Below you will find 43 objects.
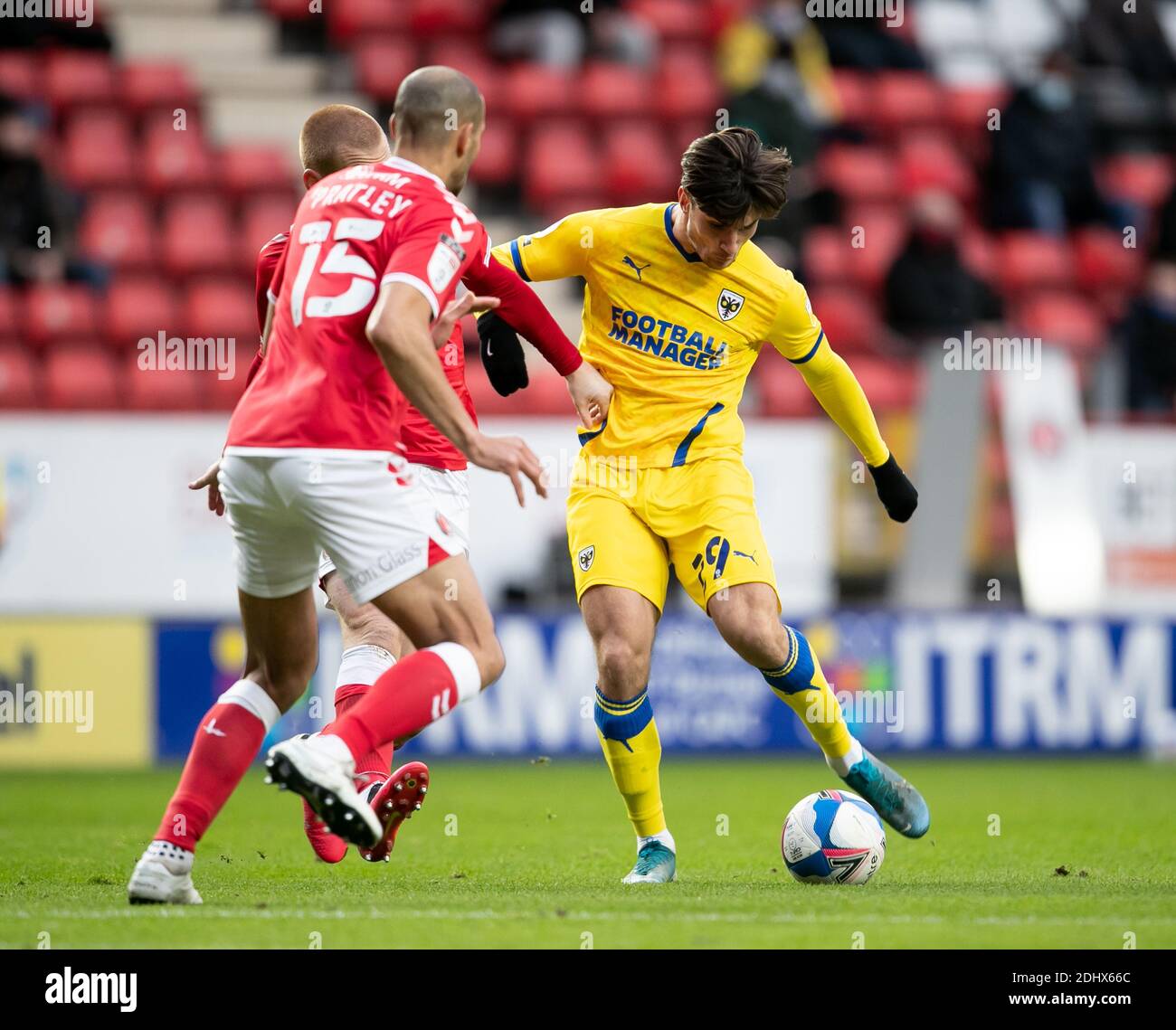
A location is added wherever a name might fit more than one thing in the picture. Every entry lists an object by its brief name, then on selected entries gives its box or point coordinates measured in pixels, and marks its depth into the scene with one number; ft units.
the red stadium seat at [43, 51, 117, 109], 48.37
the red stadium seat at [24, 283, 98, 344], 42.68
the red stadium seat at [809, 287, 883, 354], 45.37
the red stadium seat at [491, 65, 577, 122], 50.11
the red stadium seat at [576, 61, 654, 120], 50.37
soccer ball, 19.01
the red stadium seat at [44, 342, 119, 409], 41.14
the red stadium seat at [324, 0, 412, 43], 51.11
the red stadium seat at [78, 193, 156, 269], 45.14
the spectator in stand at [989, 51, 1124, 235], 49.11
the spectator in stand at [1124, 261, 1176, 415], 42.73
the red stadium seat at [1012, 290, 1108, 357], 48.21
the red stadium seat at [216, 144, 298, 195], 47.42
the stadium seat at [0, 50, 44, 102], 47.26
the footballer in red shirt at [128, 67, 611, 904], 15.06
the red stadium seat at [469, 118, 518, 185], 48.98
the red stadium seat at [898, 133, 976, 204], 50.88
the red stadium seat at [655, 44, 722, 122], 50.78
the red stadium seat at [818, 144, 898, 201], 49.93
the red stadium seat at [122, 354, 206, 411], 37.32
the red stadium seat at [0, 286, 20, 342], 42.52
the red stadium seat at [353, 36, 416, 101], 50.03
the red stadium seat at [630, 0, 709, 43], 53.01
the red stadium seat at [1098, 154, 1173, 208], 53.01
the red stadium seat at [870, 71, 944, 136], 52.60
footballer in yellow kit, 19.30
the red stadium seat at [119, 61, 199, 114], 48.70
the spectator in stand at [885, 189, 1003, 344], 42.65
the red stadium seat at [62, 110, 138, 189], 46.88
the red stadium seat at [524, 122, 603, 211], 48.60
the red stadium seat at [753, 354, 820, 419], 42.83
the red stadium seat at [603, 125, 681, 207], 48.44
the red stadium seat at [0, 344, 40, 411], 41.14
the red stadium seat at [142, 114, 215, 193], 47.09
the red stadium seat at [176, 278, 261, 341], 43.14
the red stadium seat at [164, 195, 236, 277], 45.37
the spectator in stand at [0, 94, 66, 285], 42.34
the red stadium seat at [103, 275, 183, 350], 43.14
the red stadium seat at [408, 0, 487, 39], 51.39
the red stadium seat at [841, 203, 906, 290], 47.96
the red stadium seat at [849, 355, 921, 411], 42.16
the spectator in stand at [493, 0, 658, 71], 50.47
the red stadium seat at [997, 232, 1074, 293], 49.85
